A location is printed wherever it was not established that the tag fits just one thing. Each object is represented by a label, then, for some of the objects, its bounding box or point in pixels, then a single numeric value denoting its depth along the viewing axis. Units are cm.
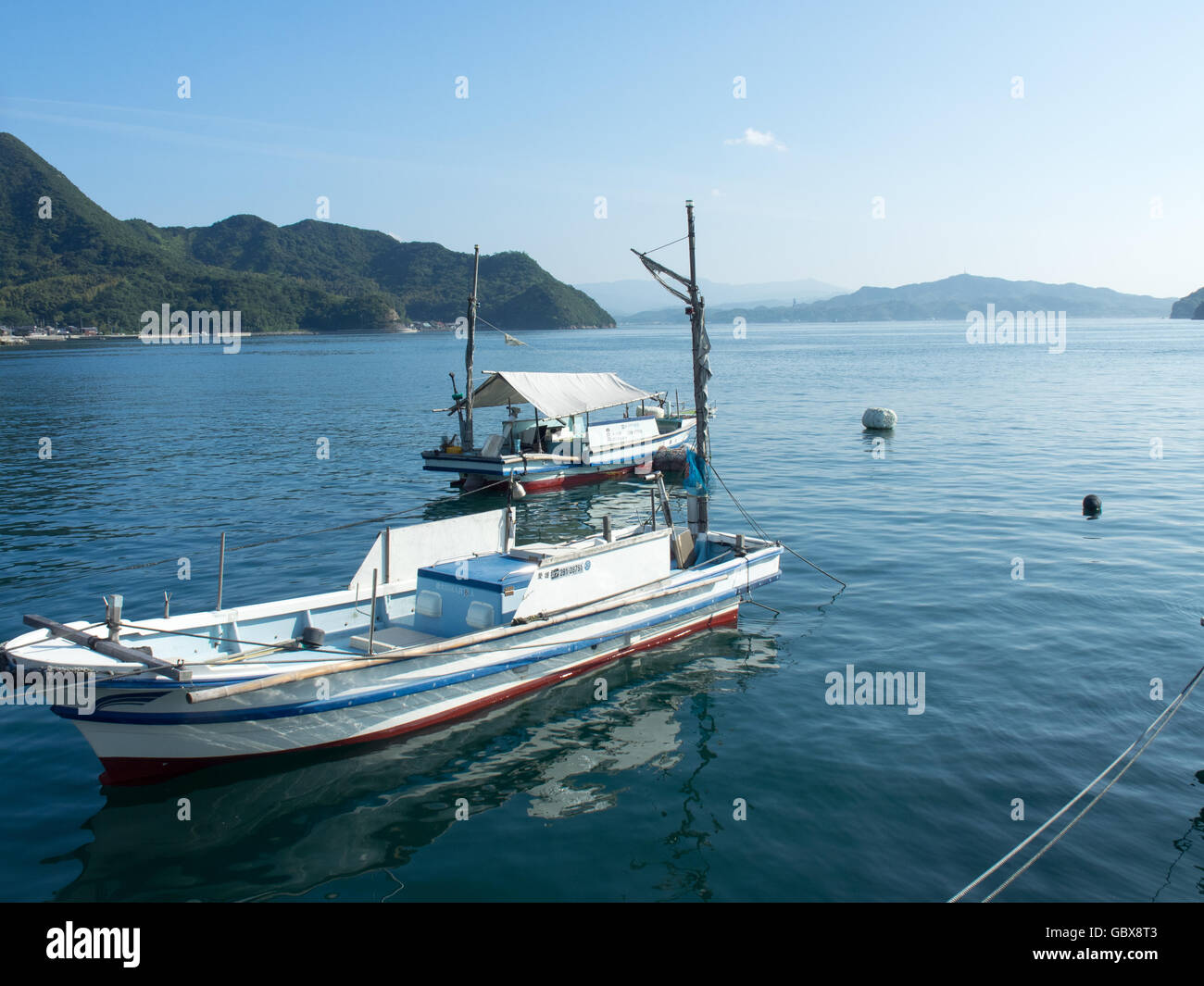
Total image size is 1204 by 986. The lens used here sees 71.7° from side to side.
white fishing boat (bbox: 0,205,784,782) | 1156
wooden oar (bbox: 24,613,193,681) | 1125
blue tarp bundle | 2028
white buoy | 4728
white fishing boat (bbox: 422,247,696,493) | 3388
